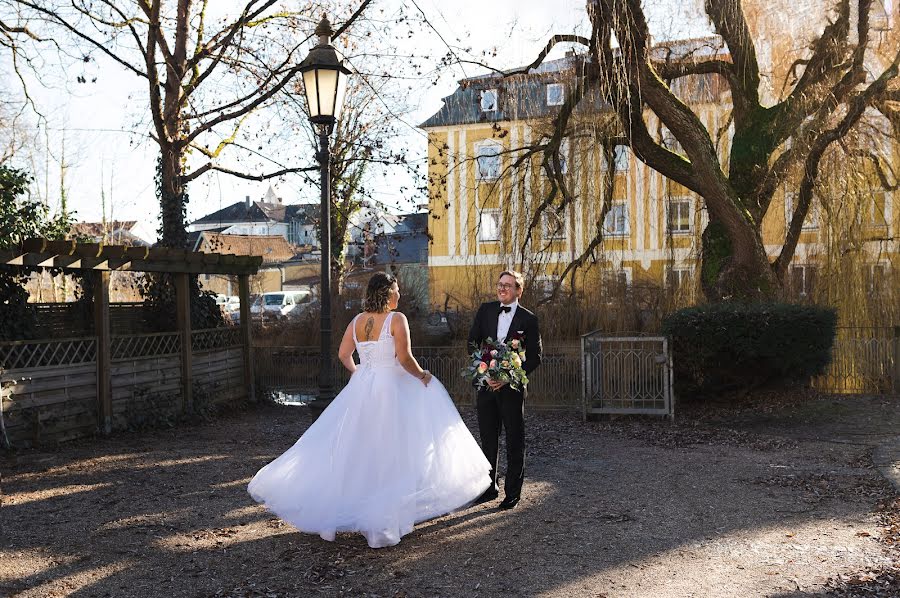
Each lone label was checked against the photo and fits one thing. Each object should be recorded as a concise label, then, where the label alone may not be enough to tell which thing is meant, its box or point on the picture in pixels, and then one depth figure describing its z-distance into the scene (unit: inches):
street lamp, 327.9
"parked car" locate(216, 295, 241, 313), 1401.1
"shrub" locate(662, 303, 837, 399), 487.2
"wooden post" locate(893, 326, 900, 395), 546.9
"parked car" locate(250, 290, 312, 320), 845.7
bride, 236.7
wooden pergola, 404.8
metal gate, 493.7
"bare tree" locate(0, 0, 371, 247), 577.9
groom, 281.7
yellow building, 576.4
